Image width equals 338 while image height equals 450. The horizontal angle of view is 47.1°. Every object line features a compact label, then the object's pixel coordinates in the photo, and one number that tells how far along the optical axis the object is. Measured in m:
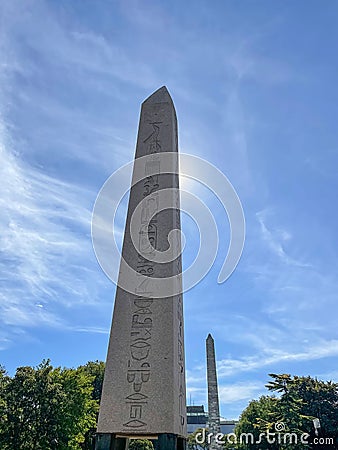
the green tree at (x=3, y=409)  17.50
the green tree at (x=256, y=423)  29.00
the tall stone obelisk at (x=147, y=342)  4.61
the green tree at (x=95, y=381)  25.38
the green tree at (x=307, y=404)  26.61
